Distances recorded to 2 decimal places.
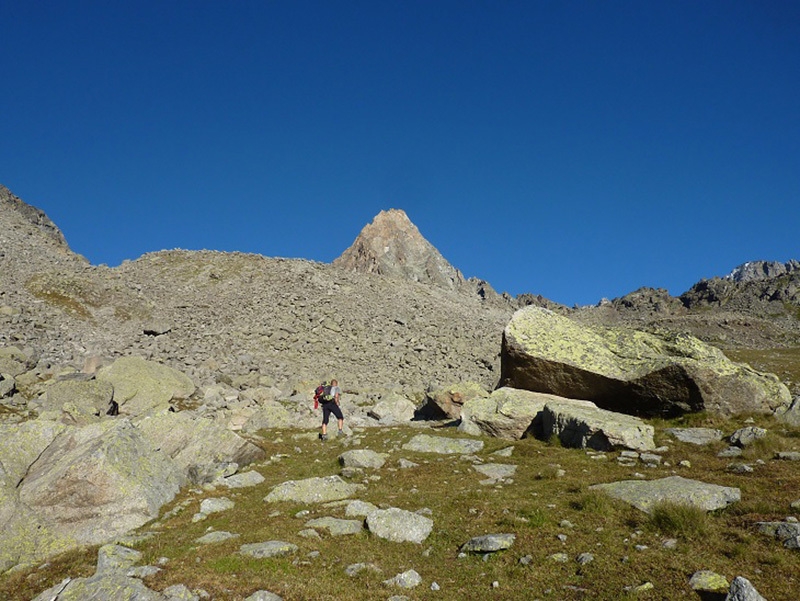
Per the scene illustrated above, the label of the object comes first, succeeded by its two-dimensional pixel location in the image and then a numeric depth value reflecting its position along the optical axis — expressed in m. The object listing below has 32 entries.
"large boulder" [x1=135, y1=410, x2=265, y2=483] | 20.56
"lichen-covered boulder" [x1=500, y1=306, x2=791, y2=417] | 22.62
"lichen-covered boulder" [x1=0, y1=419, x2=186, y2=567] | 13.27
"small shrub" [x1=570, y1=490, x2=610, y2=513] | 12.65
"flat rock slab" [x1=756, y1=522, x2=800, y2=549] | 9.69
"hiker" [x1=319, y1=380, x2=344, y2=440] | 27.23
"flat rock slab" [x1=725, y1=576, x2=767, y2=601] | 7.33
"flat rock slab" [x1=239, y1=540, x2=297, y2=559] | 11.30
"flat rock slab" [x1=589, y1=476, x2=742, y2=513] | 12.45
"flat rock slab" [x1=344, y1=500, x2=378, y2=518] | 13.84
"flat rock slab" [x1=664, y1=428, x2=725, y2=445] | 19.34
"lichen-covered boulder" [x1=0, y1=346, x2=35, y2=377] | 36.38
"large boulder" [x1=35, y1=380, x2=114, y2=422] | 29.69
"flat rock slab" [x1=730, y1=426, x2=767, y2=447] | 17.83
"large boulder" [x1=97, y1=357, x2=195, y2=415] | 34.28
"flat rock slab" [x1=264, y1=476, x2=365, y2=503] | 15.88
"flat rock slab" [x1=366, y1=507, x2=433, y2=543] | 12.24
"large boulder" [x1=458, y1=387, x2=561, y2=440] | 23.67
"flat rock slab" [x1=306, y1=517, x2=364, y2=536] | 12.77
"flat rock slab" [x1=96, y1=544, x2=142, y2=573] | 10.72
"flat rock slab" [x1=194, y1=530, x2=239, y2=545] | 12.41
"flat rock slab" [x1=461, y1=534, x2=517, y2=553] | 10.91
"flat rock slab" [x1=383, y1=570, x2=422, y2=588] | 9.85
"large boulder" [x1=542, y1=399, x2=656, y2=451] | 19.20
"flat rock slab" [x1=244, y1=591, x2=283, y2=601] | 9.25
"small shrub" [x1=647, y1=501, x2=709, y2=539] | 10.69
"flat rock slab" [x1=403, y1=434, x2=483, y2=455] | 21.72
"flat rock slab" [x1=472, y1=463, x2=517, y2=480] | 17.48
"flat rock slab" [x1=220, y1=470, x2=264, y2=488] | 18.27
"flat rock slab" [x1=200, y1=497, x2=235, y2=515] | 15.39
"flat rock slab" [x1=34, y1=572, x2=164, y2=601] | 9.54
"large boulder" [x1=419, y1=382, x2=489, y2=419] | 31.80
